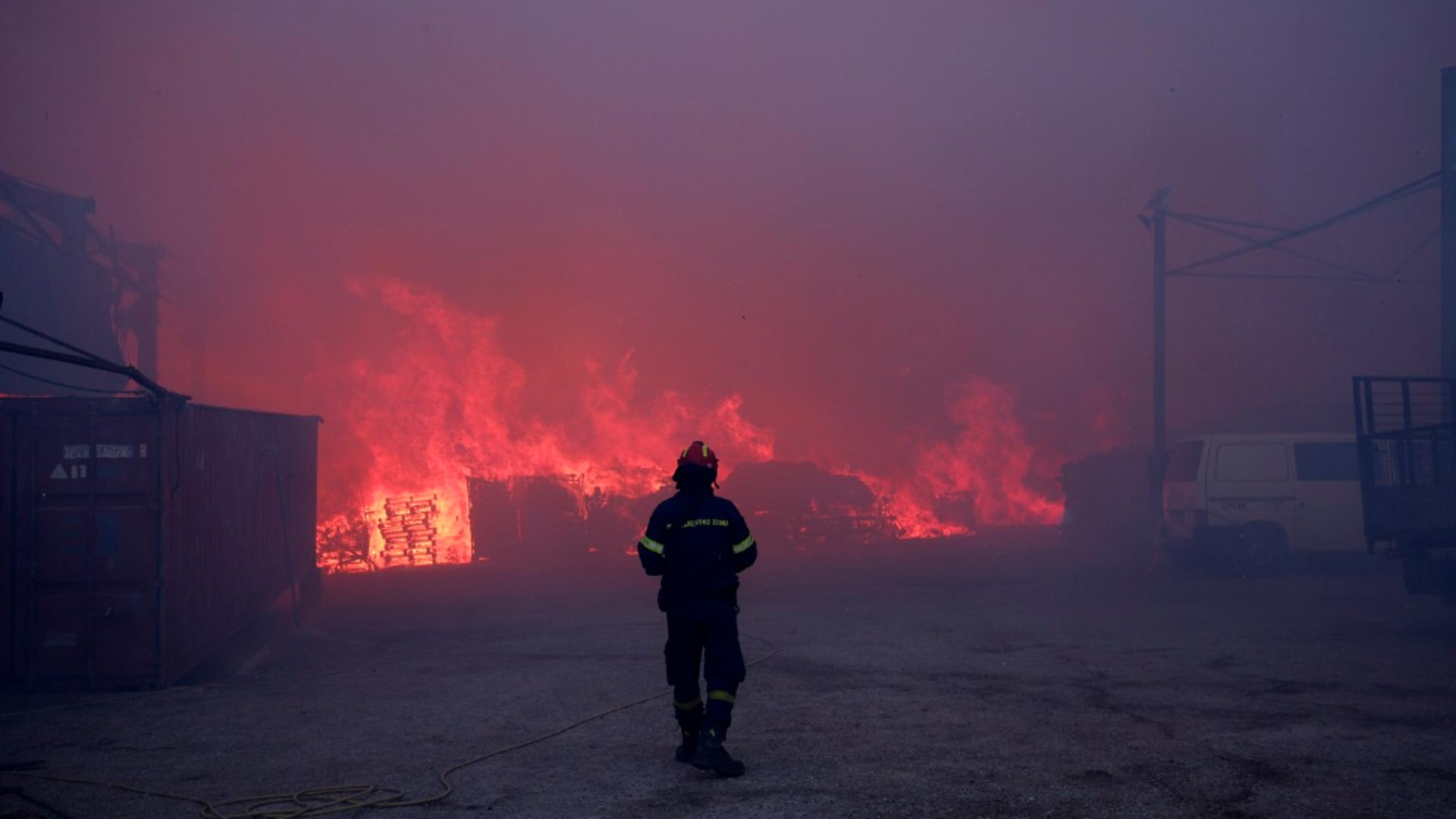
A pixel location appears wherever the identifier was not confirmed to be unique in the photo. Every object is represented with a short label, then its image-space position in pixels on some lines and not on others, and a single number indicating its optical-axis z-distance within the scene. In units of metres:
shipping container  8.64
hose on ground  5.21
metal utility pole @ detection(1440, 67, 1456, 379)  14.33
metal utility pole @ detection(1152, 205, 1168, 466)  19.80
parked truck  10.74
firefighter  5.91
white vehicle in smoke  15.38
